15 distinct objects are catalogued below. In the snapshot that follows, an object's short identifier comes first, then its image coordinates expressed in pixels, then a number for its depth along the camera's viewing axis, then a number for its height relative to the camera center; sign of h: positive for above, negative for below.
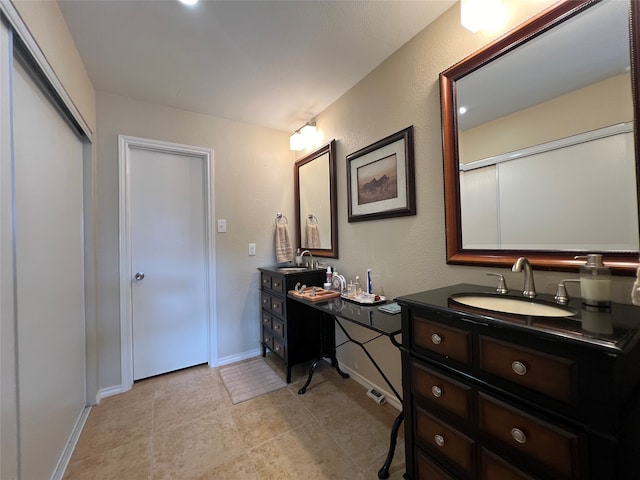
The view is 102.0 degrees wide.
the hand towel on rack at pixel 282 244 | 2.77 +0.00
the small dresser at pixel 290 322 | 2.21 -0.70
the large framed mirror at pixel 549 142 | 0.96 +0.42
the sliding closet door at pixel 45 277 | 1.08 -0.14
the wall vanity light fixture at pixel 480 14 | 1.19 +1.06
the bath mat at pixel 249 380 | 2.07 -1.18
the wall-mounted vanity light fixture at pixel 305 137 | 2.57 +1.07
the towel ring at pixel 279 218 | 2.87 +0.29
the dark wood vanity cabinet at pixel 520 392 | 0.66 -0.48
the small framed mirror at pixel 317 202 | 2.37 +0.42
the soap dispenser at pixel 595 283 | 0.89 -0.16
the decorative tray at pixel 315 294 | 1.89 -0.39
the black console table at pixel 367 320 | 1.31 -0.43
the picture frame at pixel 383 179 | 1.69 +0.46
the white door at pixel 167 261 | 2.30 -0.13
